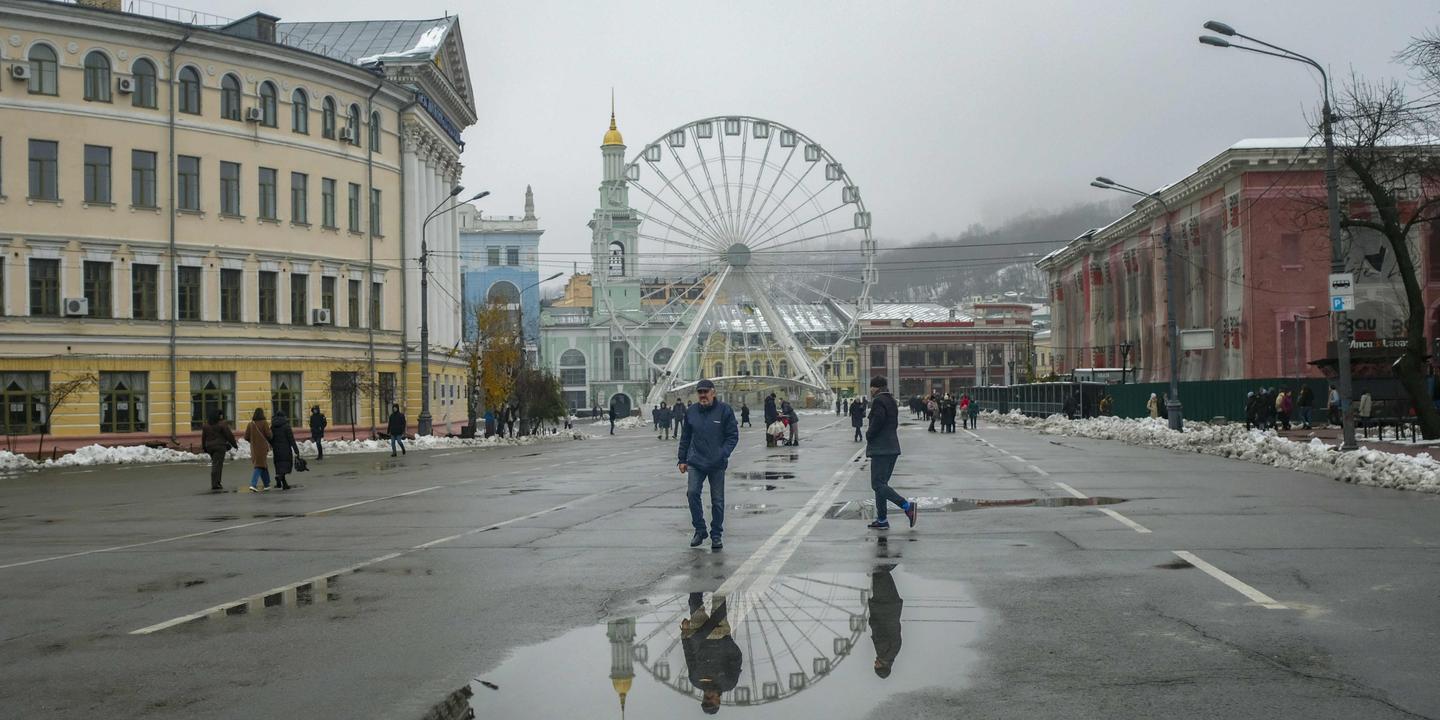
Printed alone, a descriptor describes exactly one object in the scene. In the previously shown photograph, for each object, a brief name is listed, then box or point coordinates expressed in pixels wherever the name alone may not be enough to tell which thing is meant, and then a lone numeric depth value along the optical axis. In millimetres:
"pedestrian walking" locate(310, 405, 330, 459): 45453
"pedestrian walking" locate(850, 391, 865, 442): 46938
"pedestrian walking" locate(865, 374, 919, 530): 16109
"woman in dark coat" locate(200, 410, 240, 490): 27516
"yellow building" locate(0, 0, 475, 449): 46719
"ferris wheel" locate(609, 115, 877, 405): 84312
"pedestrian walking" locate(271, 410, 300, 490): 27750
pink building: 65688
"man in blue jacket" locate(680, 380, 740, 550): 14883
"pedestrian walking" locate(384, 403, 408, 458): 44844
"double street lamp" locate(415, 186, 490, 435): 53188
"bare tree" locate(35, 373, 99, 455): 43750
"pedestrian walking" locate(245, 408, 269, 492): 26875
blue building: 143875
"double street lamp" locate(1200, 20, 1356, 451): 28812
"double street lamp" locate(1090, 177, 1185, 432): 48406
